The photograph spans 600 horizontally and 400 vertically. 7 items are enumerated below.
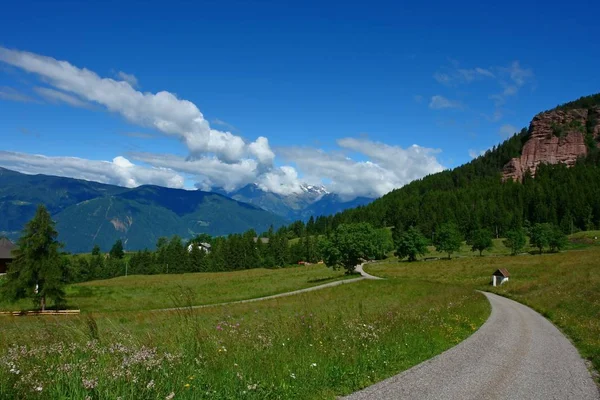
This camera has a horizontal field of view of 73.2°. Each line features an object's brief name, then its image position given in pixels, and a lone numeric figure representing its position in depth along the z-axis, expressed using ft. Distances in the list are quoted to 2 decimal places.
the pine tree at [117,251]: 540.68
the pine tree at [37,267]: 123.34
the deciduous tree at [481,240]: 326.44
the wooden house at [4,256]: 204.44
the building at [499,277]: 170.40
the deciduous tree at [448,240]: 322.75
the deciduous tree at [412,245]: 323.78
